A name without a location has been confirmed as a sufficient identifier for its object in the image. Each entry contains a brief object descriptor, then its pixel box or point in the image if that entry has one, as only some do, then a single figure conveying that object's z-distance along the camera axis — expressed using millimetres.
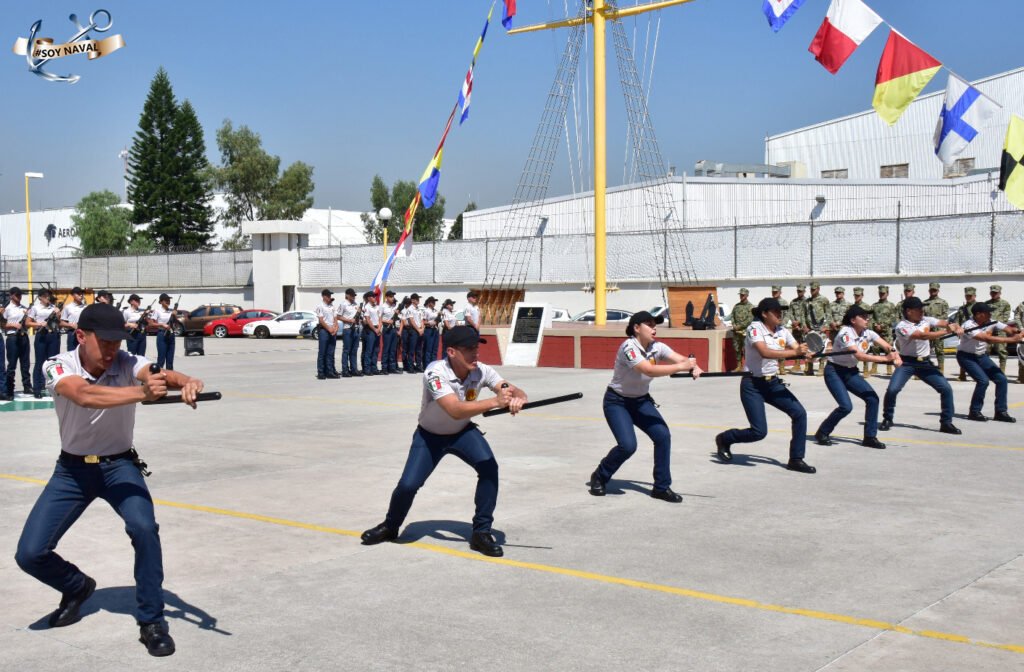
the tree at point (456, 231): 96500
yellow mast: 23906
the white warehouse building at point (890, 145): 43938
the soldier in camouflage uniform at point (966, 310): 20250
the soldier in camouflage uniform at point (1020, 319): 19348
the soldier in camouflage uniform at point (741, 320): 22147
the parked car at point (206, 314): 44062
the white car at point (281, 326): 42000
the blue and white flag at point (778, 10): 17203
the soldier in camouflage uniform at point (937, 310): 20500
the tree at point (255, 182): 78438
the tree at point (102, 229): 78938
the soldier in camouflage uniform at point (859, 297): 20953
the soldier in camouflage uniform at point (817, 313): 22109
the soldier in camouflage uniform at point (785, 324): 22547
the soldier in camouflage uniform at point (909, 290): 19375
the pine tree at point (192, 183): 77625
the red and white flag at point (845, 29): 16297
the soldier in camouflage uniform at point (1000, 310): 19312
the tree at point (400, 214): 92688
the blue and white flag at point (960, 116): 16016
